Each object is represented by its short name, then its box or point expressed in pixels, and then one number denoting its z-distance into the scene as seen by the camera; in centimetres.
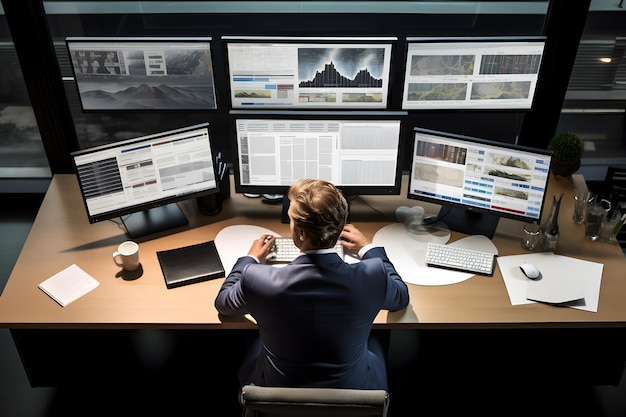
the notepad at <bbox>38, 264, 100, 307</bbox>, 229
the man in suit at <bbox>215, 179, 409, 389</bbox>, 180
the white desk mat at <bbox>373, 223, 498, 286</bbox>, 238
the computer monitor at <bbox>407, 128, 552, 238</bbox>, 245
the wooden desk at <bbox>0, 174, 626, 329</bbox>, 220
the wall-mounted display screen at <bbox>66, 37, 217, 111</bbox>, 275
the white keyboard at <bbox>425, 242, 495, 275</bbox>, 242
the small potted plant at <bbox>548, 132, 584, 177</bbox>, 290
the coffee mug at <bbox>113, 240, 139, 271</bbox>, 236
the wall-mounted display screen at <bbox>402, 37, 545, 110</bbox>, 277
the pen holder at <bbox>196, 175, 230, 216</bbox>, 271
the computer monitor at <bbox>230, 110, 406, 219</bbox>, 250
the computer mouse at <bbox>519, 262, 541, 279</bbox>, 238
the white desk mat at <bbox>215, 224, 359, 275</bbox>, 246
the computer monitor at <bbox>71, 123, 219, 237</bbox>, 242
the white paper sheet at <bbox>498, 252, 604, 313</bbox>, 230
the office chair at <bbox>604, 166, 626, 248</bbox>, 314
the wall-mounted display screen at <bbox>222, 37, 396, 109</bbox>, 271
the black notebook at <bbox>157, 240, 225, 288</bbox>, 235
